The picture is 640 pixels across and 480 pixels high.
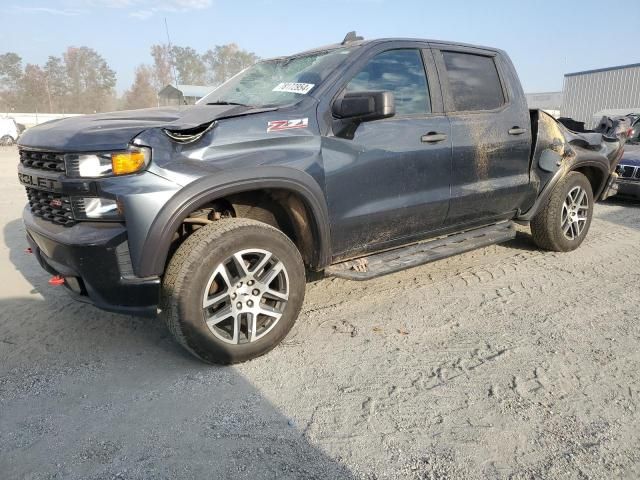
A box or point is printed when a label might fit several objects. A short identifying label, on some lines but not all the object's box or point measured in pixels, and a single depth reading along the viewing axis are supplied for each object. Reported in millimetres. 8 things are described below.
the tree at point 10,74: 61219
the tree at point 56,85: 61000
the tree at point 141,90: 65688
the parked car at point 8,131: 28172
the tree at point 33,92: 60062
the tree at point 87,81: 62688
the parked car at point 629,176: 8008
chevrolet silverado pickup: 2598
